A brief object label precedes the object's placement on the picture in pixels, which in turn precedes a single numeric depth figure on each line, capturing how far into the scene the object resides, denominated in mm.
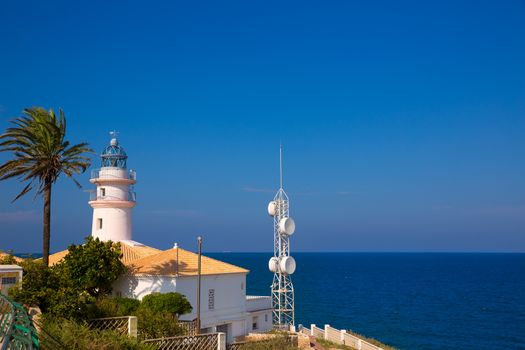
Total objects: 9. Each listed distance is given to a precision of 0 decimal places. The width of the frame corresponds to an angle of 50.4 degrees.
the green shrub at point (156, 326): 25758
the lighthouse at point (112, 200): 42250
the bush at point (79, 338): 17984
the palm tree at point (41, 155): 30828
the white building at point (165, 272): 34656
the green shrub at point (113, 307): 26898
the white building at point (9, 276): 24328
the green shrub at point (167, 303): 30484
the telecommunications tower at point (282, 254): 49156
